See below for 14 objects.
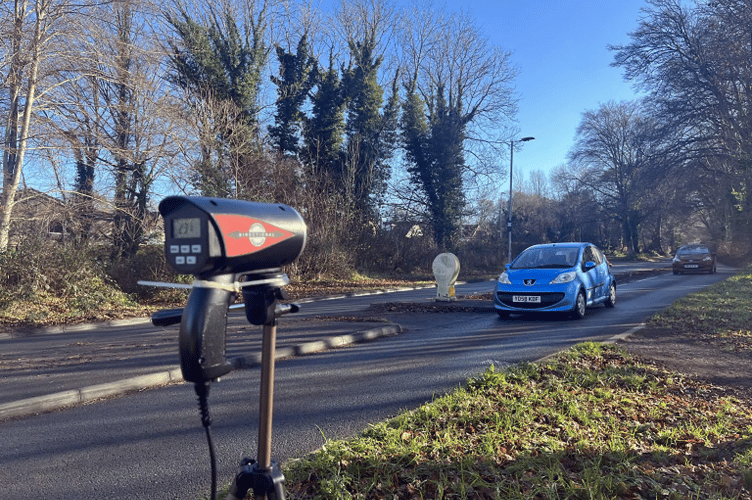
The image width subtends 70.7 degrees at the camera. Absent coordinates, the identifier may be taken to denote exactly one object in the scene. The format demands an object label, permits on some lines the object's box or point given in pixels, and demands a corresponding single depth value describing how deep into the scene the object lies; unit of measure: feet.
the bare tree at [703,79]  78.33
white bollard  44.91
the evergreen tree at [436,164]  106.93
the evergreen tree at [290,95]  90.07
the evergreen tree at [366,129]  94.79
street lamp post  105.40
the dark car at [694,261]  91.04
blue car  34.42
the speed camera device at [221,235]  4.99
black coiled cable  5.24
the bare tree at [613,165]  182.29
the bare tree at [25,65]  43.39
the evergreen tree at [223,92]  64.90
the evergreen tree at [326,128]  91.61
